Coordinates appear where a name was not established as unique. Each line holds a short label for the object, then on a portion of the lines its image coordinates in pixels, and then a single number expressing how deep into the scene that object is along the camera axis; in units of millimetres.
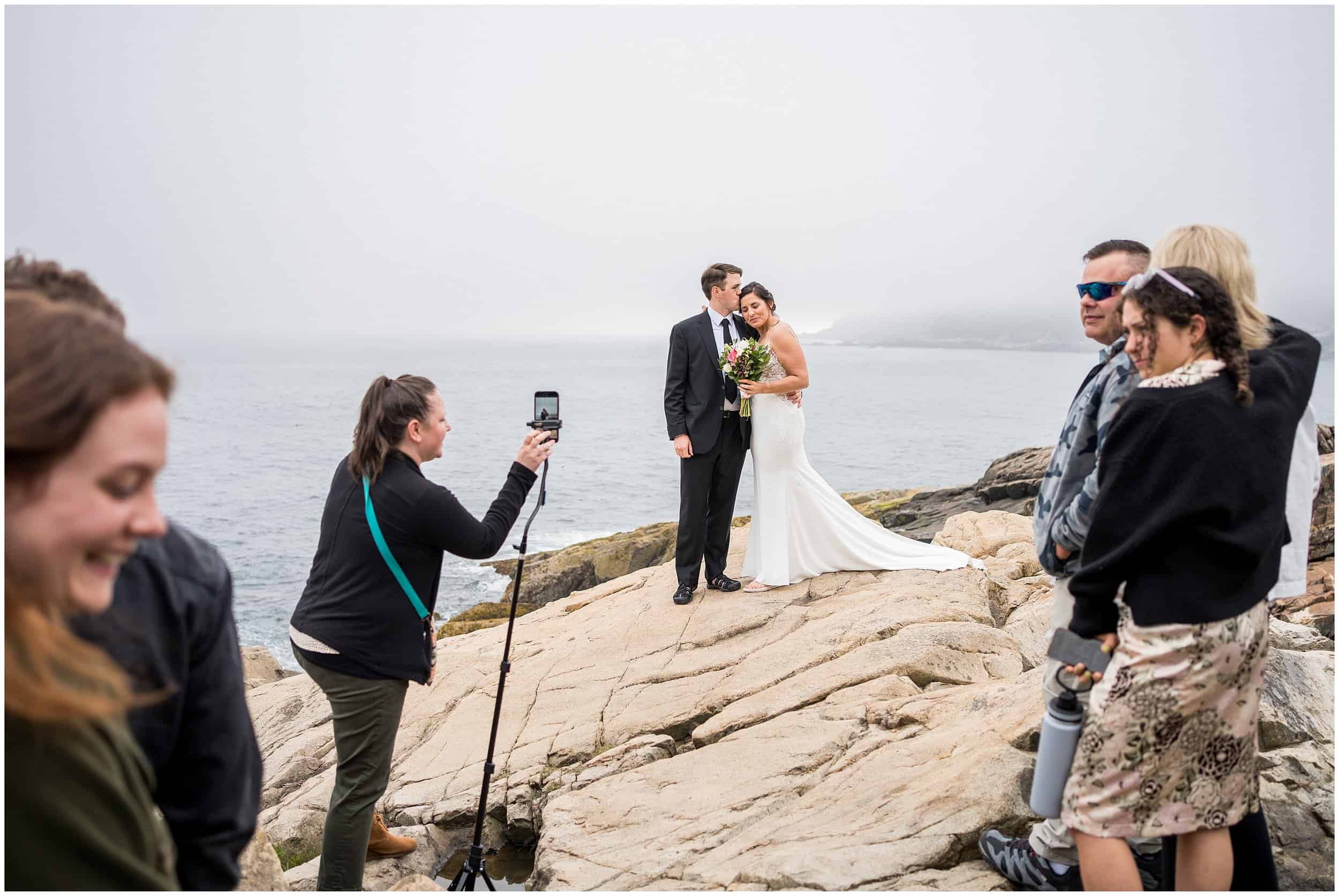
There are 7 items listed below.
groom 7695
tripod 4516
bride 7652
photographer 3990
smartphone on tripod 4863
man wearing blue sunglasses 3266
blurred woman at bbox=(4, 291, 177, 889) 1350
